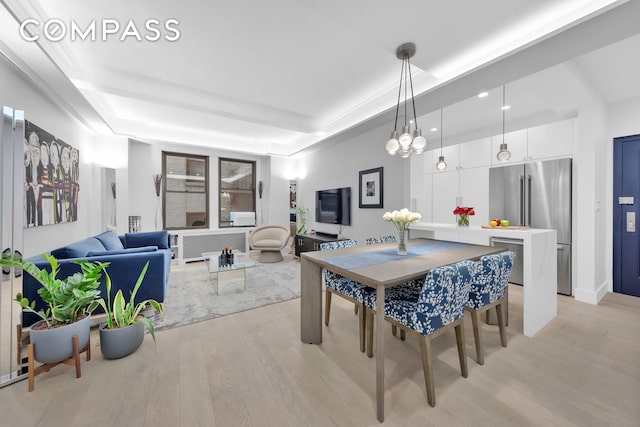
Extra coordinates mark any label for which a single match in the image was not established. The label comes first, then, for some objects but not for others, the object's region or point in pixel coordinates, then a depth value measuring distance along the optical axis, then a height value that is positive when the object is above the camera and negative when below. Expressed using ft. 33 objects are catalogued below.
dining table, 4.90 -1.32
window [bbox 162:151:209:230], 18.42 +1.58
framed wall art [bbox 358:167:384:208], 14.08 +1.32
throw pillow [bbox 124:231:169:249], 13.62 -1.51
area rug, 9.06 -3.65
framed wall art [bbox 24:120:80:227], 8.14 +1.23
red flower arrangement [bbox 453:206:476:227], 9.45 -0.12
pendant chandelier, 7.38 +2.12
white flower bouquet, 7.24 -0.20
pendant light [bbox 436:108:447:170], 11.91 +2.19
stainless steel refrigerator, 11.01 +0.47
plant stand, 5.50 -3.51
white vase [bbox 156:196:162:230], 17.27 -0.29
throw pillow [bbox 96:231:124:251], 10.83 -1.29
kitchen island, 7.64 -1.95
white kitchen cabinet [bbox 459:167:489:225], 13.41 +1.08
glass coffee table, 11.38 -3.30
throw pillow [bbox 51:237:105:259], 7.75 -1.24
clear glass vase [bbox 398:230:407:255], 7.43 -0.95
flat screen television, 16.43 +0.38
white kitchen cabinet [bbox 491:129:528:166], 12.18 +3.26
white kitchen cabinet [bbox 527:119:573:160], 10.94 +3.20
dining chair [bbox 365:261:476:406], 5.01 -2.15
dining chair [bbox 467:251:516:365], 6.20 -1.93
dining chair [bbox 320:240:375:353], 6.84 -2.27
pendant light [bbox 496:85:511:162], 9.70 +2.23
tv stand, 16.39 -1.98
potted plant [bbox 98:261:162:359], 6.47 -3.13
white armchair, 17.29 -2.09
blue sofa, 6.95 -1.79
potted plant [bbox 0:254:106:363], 5.71 -2.36
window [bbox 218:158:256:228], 20.35 +2.03
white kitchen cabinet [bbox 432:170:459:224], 14.76 +0.98
